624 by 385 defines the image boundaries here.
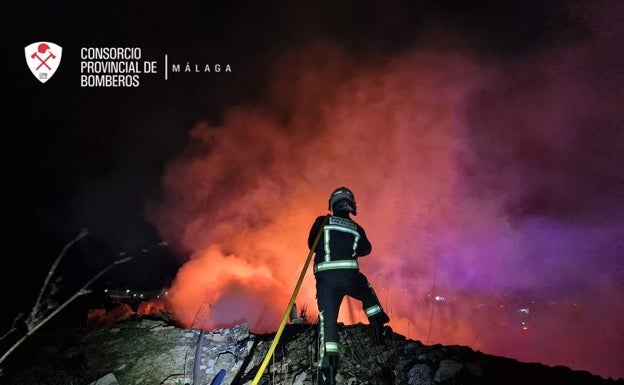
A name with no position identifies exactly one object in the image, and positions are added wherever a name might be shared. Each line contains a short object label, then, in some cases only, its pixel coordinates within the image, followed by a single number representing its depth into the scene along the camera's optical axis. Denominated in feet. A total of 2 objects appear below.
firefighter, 12.96
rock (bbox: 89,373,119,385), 14.35
